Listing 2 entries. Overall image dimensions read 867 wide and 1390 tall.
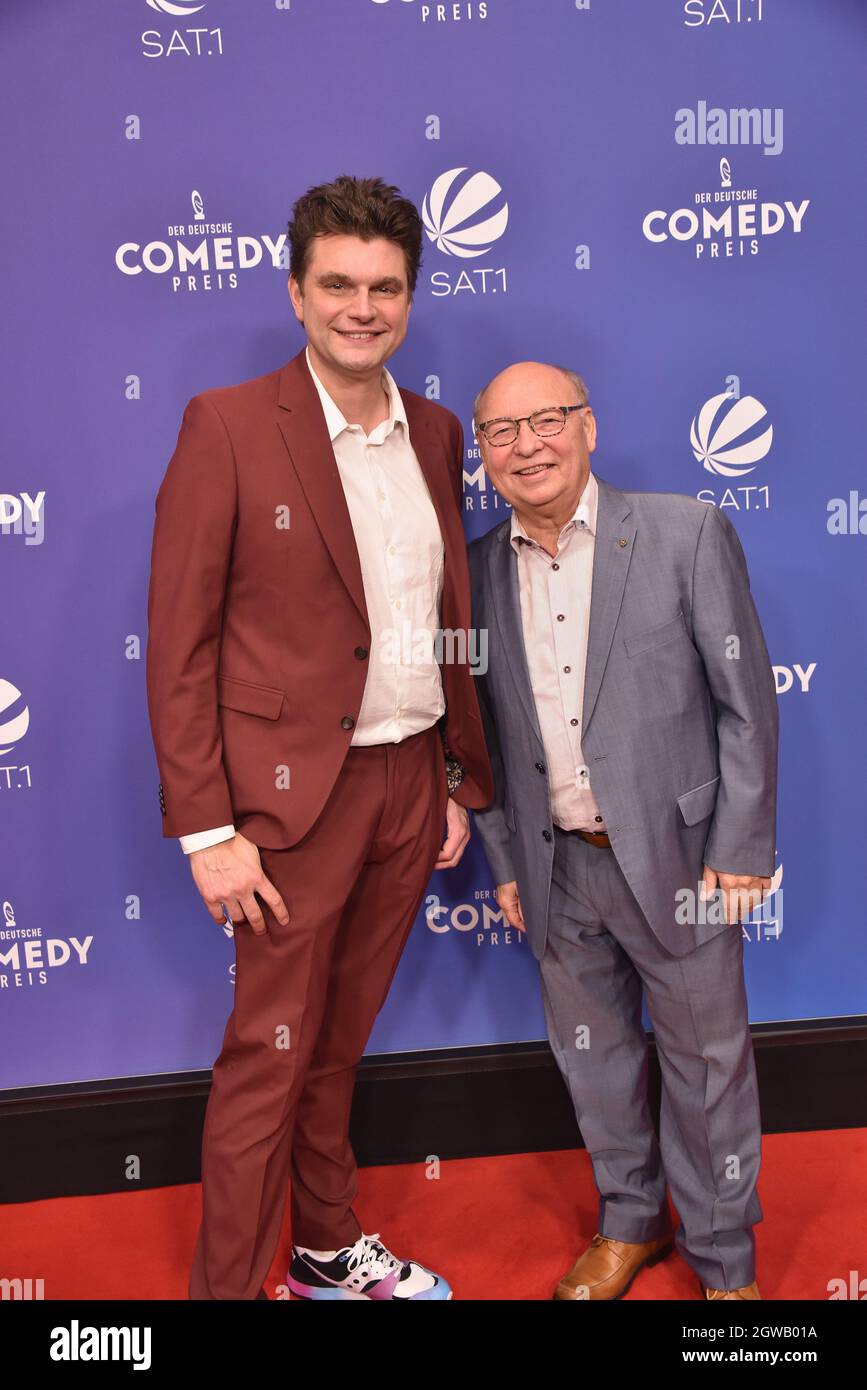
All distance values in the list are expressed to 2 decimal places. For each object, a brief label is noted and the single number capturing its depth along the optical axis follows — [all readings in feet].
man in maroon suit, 6.70
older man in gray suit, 7.09
